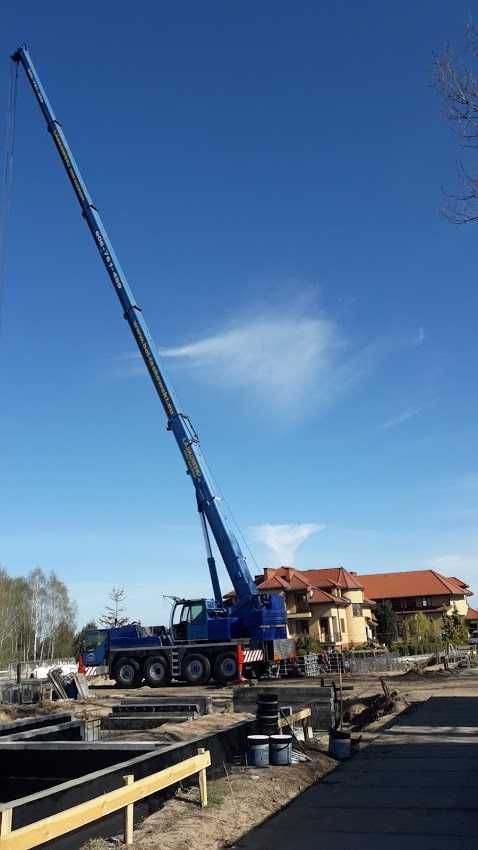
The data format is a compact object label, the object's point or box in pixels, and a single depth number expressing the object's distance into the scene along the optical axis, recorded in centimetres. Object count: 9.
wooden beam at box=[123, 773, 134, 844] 654
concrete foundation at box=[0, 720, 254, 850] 839
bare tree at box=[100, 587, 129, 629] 6069
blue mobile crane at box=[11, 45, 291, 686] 2486
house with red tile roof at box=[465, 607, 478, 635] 7641
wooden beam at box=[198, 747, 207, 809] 794
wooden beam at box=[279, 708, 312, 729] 1102
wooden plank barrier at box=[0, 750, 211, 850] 503
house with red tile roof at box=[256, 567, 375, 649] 5078
